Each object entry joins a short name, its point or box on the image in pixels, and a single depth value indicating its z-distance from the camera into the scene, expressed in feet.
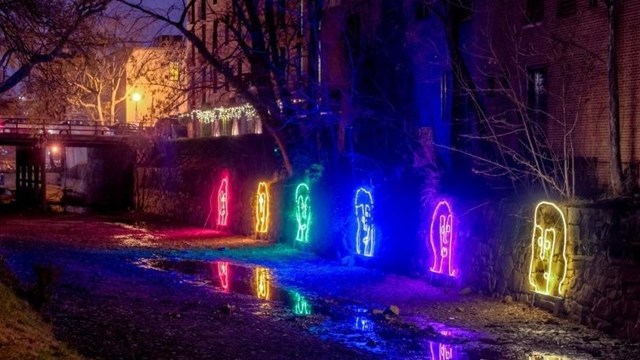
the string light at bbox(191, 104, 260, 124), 152.46
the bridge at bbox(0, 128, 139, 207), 176.45
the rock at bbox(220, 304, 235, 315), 48.08
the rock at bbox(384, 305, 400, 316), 49.11
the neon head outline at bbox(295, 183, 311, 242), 88.43
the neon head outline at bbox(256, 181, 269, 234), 100.37
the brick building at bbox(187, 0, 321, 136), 92.89
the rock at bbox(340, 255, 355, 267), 76.87
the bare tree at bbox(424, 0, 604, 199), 75.25
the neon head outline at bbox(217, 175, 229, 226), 115.34
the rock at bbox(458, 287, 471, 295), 58.23
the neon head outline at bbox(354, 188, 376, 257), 74.59
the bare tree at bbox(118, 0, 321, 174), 92.99
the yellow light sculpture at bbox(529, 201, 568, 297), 49.47
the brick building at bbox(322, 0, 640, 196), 73.15
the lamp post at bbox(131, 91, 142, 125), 215.53
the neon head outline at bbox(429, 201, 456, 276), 62.13
